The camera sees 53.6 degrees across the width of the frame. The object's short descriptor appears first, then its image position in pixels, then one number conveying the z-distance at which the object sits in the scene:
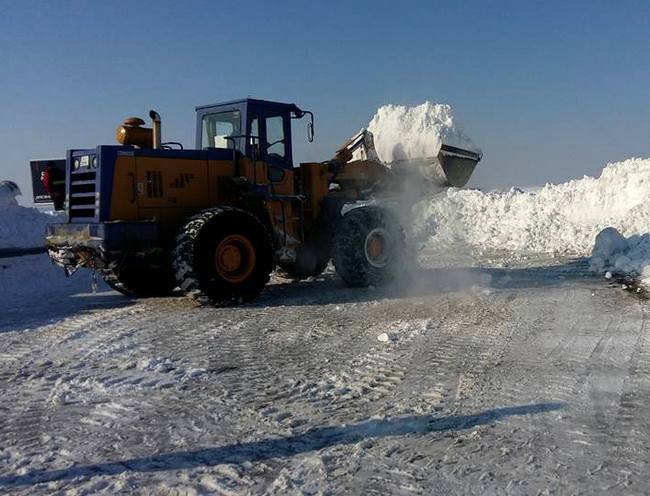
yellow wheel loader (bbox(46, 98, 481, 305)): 8.26
